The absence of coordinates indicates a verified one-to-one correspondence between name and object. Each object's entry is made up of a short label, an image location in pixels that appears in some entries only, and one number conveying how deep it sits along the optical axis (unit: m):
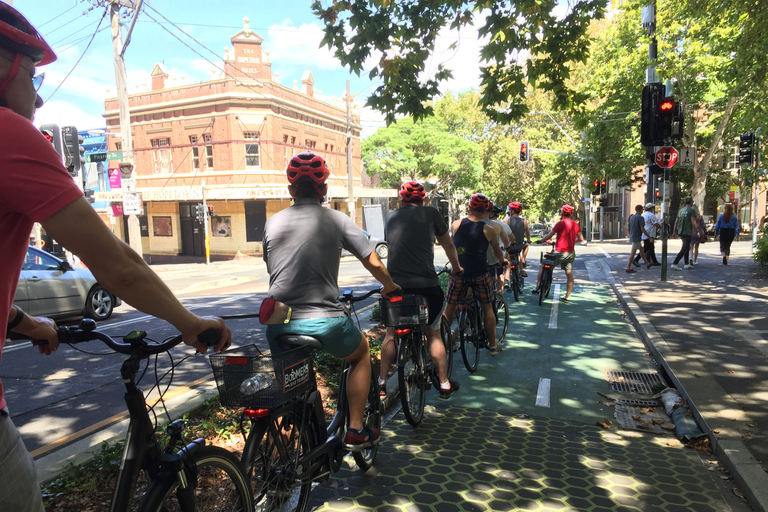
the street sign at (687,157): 13.80
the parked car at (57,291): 9.10
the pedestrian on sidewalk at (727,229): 16.42
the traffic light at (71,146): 13.56
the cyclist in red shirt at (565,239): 10.93
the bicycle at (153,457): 1.86
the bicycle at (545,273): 10.97
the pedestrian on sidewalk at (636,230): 15.63
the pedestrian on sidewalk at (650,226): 15.73
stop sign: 12.77
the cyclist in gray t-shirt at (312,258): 3.16
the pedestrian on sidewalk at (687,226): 15.41
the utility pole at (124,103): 16.14
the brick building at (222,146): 30.20
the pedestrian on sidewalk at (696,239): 15.96
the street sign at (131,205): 16.59
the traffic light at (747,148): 20.92
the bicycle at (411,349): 4.46
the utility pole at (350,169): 29.36
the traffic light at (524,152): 31.72
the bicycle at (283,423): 2.55
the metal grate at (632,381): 6.02
